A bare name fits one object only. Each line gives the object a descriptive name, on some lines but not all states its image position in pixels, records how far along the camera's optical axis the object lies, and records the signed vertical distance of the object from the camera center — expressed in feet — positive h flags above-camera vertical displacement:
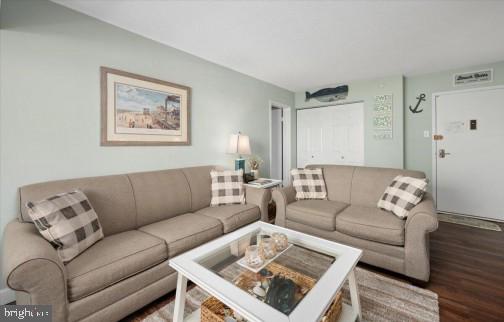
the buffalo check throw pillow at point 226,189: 8.48 -1.10
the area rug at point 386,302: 4.81 -3.34
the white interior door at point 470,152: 10.48 +0.35
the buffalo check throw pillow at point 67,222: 4.45 -1.30
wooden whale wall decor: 14.12 +4.38
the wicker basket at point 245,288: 3.90 -2.70
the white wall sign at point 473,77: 10.63 +4.05
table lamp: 10.34 +0.68
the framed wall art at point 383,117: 12.61 +2.46
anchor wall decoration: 12.20 +3.12
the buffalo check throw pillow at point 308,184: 9.17 -1.01
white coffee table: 3.13 -2.04
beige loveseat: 5.83 -1.84
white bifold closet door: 13.85 +1.68
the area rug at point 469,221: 9.91 -2.92
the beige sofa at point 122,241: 3.70 -1.88
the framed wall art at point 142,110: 6.92 +1.77
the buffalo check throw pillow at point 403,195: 6.62 -1.10
